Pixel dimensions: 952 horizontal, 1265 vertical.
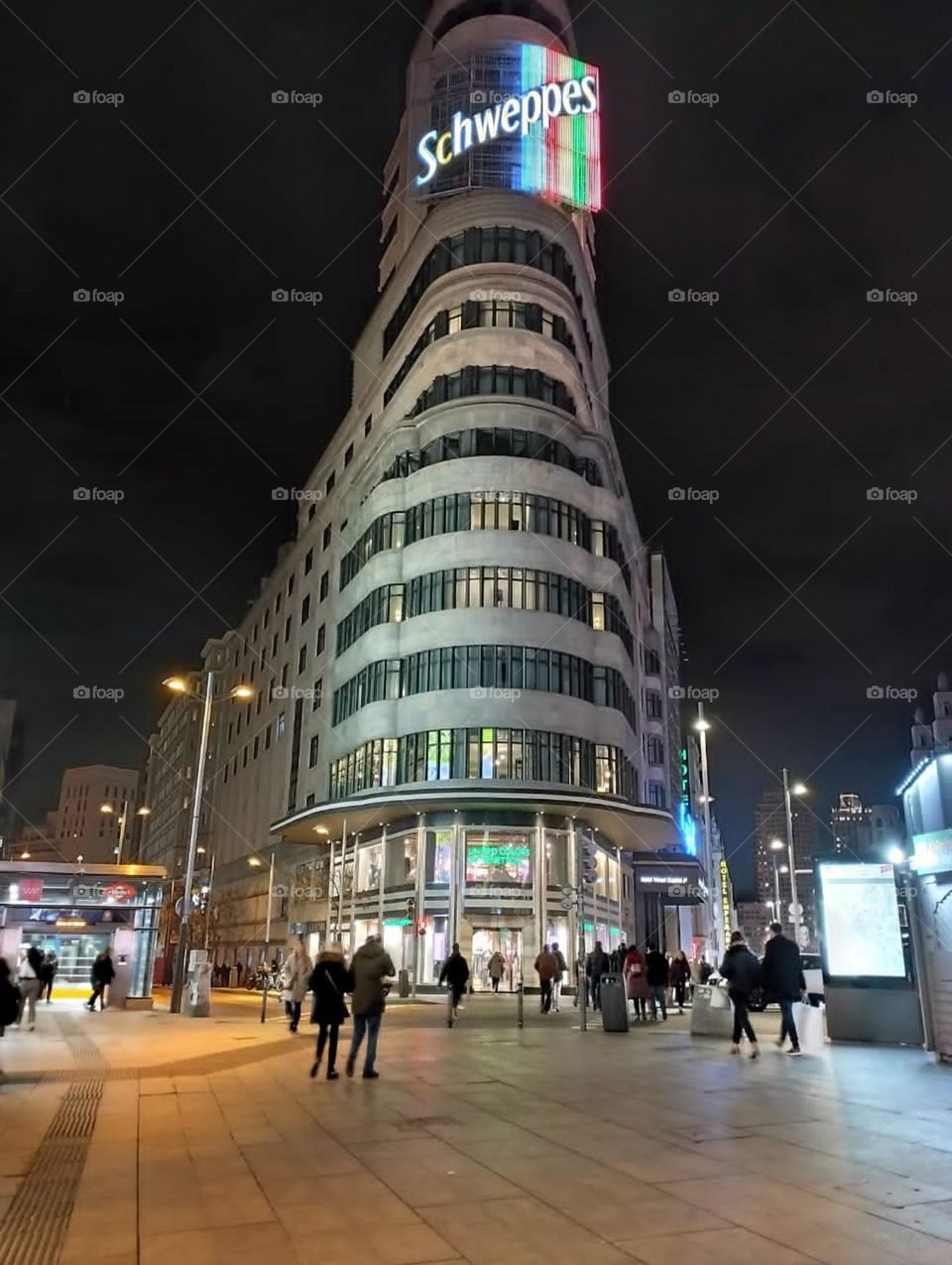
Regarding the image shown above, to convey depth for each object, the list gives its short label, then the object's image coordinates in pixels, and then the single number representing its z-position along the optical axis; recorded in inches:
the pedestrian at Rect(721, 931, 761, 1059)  567.2
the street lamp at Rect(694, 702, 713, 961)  2067.1
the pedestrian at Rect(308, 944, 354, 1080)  462.9
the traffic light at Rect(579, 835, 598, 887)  805.2
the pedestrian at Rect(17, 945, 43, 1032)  727.1
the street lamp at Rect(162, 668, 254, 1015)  943.7
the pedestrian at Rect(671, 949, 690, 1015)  1087.6
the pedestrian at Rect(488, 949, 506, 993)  1180.5
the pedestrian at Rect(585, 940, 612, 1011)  944.3
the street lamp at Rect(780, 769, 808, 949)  1616.6
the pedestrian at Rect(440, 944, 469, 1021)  812.0
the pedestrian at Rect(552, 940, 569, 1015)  998.6
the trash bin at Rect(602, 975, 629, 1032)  741.3
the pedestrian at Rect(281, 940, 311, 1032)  736.3
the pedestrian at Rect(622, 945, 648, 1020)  837.2
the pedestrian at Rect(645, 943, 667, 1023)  861.8
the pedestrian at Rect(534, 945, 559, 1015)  947.3
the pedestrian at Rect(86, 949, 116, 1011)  950.4
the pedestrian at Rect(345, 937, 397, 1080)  462.0
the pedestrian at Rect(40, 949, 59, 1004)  805.5
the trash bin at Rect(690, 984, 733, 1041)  685.9
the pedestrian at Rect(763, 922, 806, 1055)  571.2
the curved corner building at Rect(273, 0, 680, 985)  1574.8
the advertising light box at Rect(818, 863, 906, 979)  625.6
